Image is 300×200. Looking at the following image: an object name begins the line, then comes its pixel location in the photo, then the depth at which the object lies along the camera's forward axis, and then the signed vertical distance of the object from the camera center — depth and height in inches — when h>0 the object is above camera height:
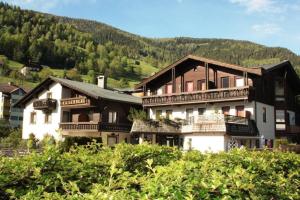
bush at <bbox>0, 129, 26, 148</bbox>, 1813.5 -51.0
